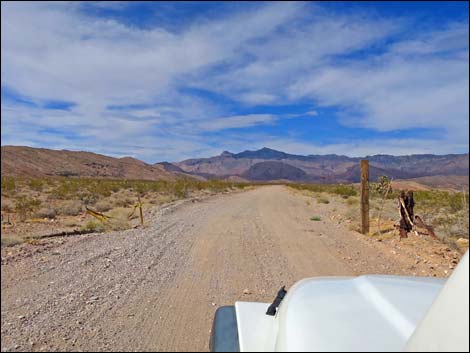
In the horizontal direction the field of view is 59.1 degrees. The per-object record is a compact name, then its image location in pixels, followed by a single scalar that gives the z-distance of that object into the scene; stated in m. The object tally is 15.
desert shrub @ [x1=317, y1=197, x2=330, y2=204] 24.09
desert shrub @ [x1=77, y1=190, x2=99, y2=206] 18.13
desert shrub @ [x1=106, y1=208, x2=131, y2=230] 10.07
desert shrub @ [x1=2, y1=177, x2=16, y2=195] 17.85
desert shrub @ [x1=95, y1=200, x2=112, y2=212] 15.56
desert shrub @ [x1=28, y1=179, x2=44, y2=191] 25.00
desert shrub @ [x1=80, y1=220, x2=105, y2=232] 9.63
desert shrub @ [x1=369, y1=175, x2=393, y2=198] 9.51
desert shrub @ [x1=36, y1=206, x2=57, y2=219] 12.71
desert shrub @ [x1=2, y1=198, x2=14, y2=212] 12.18
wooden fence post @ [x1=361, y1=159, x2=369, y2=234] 10.53
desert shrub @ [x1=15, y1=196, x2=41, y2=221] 11.85
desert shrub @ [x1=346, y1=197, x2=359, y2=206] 21.27
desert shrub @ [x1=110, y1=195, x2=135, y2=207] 18.45
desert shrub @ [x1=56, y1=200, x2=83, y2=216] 14.19
